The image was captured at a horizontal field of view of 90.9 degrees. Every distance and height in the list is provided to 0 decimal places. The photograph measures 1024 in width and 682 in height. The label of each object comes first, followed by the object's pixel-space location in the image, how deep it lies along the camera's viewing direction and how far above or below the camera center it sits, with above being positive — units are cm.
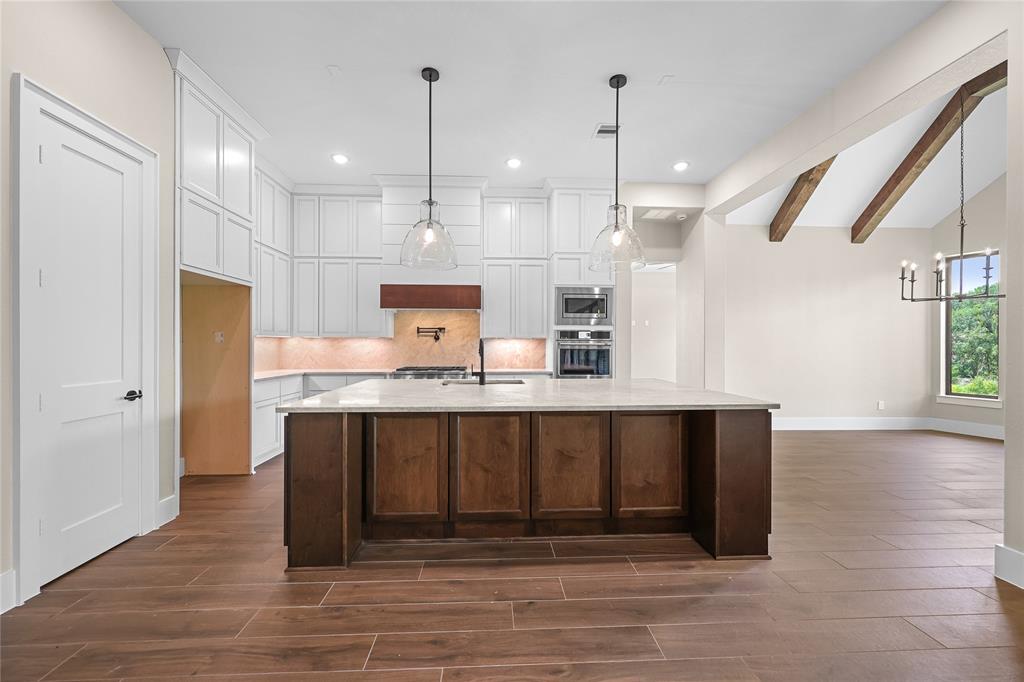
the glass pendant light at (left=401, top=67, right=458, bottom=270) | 324 +58
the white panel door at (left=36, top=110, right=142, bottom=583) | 239 -8
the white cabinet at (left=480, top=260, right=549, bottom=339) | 603 +45
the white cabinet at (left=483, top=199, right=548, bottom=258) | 606 +129
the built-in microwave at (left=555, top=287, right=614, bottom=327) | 582 +35
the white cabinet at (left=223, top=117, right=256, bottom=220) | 397 +135
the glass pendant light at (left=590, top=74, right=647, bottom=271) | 341 +63
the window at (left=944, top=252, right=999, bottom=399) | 632 +2
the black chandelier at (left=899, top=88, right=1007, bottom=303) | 495 +73
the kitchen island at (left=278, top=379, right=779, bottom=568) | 259 -74
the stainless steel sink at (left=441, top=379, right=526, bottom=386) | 376 -35
